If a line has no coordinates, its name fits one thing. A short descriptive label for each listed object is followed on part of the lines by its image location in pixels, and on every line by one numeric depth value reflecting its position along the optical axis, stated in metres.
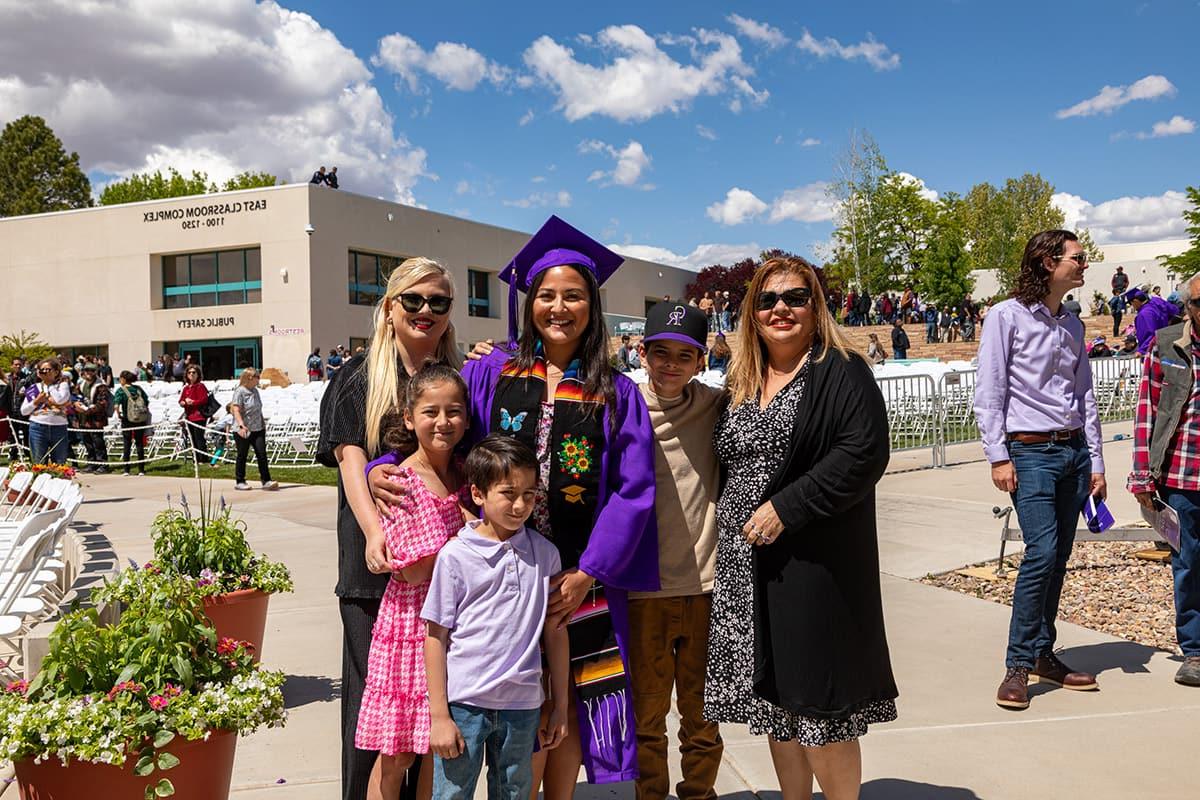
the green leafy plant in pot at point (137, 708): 2.55
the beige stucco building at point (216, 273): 34.09
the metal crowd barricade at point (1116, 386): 15.83
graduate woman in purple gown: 2.79
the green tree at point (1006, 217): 56.06
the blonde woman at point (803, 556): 2.78
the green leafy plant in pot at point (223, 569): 4.45
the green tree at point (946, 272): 44.59
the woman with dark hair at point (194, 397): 15.53
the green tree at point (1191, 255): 33.62
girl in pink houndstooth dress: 2.66
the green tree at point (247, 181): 70.25
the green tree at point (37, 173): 62.31
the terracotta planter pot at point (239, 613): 4.40
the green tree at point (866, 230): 50.78
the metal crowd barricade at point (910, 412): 12.70
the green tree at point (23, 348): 33.50
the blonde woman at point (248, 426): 13.01
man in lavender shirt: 4.29
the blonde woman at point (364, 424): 2.84
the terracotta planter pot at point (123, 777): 2.57
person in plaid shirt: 4.59
